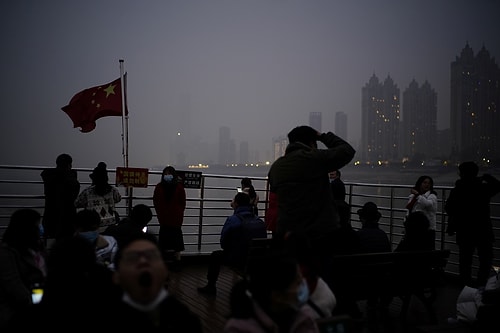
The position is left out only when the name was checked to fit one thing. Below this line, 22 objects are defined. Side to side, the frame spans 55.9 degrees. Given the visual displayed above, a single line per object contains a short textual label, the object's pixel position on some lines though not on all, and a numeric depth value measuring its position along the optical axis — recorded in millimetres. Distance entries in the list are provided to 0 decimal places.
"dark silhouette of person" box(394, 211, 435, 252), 4914
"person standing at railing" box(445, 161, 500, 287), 5496
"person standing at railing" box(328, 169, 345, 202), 6156
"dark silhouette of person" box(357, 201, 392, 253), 4824
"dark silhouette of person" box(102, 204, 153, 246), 4625
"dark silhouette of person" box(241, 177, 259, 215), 6859
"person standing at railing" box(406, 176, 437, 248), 6152
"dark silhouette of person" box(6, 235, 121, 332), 1837
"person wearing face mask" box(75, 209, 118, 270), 3906
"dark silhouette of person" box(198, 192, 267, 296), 5211
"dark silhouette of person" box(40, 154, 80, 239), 5895
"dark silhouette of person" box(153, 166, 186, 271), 6551
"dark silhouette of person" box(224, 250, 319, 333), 2121
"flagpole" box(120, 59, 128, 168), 7897
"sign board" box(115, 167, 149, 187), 6852
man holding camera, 3379
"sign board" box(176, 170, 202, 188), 7234
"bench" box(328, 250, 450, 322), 4133
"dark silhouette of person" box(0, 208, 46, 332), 2863
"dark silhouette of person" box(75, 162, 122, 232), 5781
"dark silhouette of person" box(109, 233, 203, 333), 1813
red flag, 8031
